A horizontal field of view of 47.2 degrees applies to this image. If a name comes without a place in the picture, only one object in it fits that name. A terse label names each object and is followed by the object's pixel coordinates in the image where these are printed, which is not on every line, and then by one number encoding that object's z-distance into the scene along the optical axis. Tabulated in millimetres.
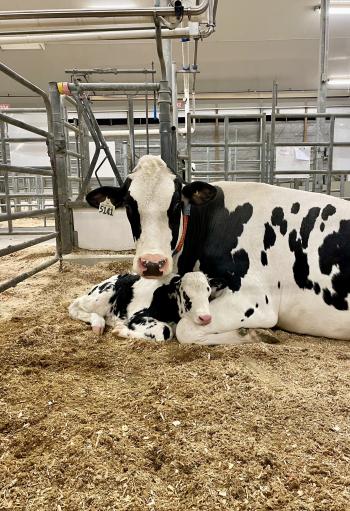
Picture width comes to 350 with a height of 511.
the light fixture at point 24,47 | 9698
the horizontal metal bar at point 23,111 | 6505
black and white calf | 2490
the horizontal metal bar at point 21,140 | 5156
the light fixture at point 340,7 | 6992
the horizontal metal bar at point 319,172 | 5554
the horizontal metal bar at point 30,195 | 6391
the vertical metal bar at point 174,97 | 5527
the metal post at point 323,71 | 6355
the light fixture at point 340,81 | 13790
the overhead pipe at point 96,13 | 2094
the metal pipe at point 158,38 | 2270
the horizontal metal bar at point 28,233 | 4973
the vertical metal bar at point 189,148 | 5246
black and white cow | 2477
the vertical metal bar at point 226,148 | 5619
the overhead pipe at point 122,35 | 2611
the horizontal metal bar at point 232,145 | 5676
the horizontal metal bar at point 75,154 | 5143
